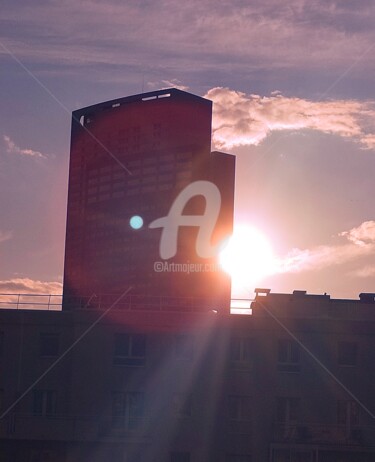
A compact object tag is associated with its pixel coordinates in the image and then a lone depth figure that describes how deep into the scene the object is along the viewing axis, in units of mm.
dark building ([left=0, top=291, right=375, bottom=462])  55781
